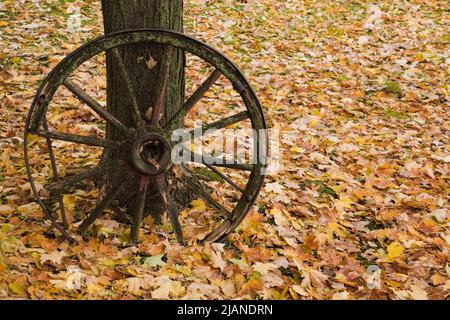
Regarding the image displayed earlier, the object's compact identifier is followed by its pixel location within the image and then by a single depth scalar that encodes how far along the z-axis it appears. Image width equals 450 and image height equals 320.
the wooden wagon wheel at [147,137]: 5.54
